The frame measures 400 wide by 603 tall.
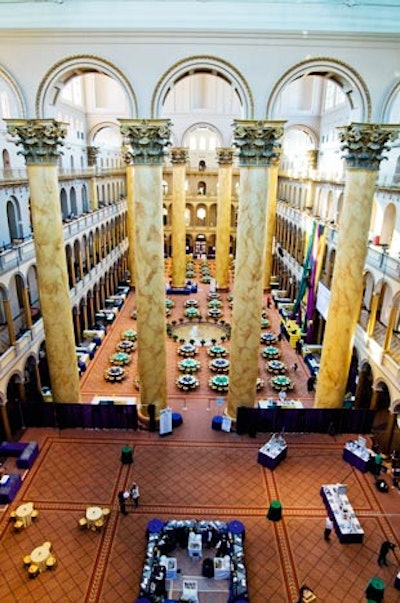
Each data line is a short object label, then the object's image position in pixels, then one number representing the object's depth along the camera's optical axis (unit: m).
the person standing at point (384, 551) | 11.50
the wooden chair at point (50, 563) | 11.26
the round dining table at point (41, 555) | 11.15
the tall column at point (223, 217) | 32.31
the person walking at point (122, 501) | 12.84
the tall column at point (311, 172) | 33.53
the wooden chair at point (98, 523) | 12.41
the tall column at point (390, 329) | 16.28
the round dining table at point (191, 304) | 32.03
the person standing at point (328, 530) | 12.28
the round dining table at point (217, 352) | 24.30
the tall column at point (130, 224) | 31.92
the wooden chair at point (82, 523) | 12.38
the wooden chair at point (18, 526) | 12.30
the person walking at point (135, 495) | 13.20
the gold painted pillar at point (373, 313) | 17.92
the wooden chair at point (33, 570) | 10.98
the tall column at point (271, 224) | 31.75
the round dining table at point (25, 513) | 12.38
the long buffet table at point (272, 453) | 14.82
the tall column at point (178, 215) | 33.47
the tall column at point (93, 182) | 33.69
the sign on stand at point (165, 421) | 16.14
